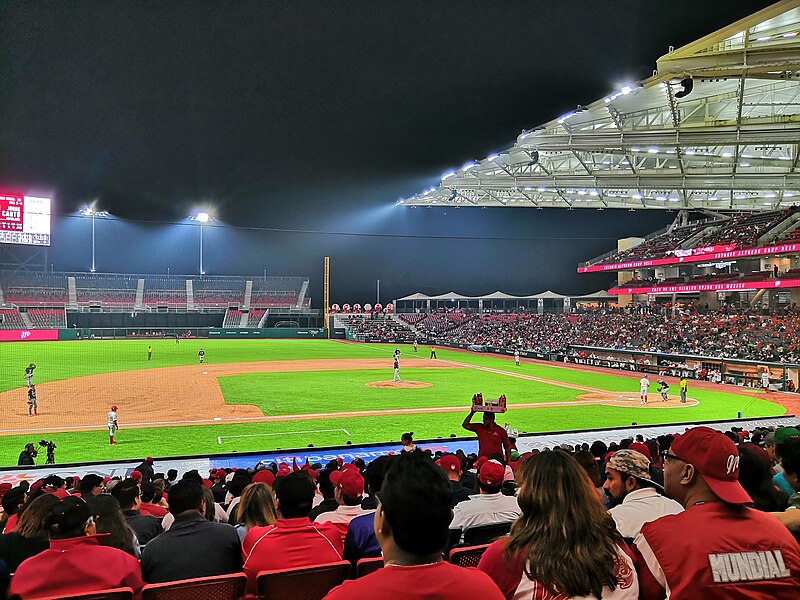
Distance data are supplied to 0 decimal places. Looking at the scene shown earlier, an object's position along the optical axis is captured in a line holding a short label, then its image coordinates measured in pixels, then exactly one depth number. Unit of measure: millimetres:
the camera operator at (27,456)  13289
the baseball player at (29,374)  23094
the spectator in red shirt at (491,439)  9688
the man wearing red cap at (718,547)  2453
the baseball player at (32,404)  21531
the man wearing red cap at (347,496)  4762
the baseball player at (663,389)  26131
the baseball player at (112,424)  17000
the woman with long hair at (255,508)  4816
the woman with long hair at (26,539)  4340
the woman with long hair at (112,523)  4191
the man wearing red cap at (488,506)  4711
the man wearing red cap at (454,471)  6125
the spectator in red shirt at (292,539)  3738
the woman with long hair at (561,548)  2441
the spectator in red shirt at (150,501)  6911
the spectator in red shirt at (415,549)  1925
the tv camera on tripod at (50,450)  13716
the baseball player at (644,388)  24969
